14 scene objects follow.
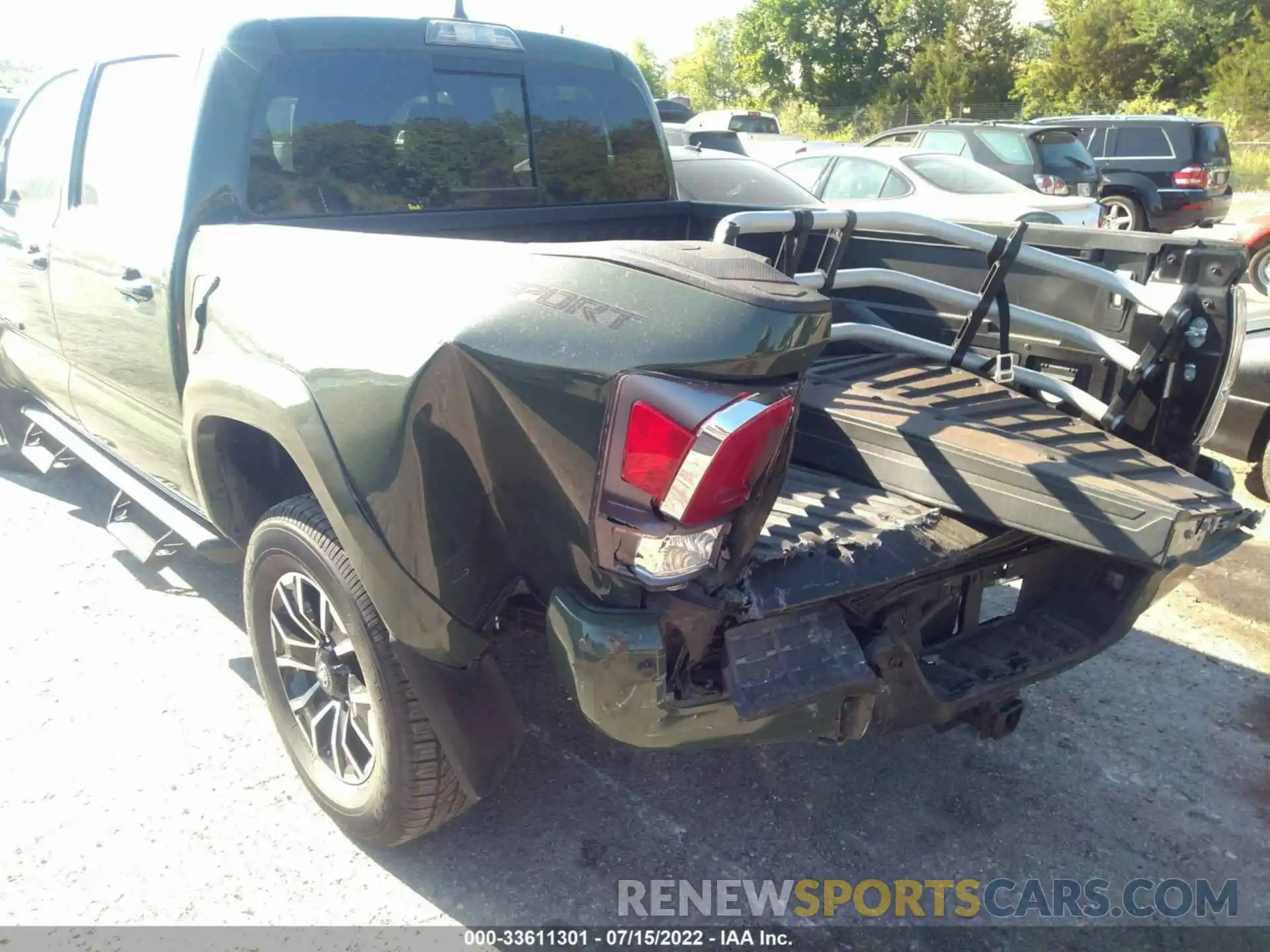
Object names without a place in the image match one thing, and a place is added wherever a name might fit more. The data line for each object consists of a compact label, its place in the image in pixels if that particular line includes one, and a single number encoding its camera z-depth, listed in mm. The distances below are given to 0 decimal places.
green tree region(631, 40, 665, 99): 62509
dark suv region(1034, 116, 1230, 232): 14586
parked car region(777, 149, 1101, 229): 9383
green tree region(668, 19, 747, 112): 65125
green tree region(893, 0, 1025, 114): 38875
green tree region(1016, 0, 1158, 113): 35656
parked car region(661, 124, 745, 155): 11109
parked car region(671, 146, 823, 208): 6863
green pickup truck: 1904
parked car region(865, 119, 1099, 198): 12016
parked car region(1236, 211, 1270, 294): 10289
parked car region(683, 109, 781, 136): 22547
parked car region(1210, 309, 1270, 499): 4797
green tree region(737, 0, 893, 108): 45281
